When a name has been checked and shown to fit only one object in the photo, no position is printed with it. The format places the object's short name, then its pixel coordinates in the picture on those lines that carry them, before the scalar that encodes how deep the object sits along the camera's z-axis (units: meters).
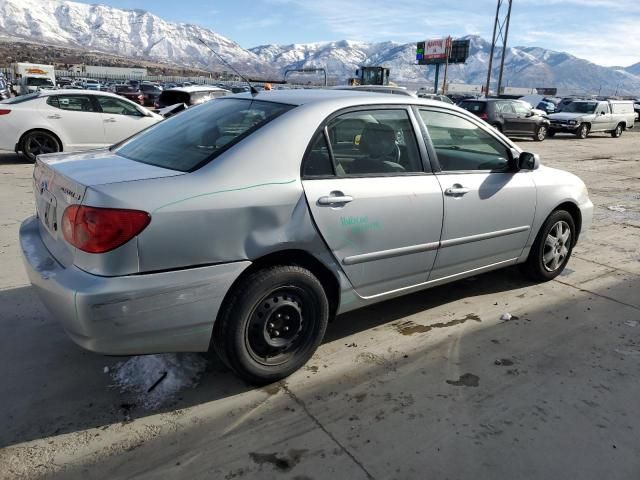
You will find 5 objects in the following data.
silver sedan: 2.39
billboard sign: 77.62
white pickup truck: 21.81
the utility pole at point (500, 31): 38.47
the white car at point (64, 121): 9.59
